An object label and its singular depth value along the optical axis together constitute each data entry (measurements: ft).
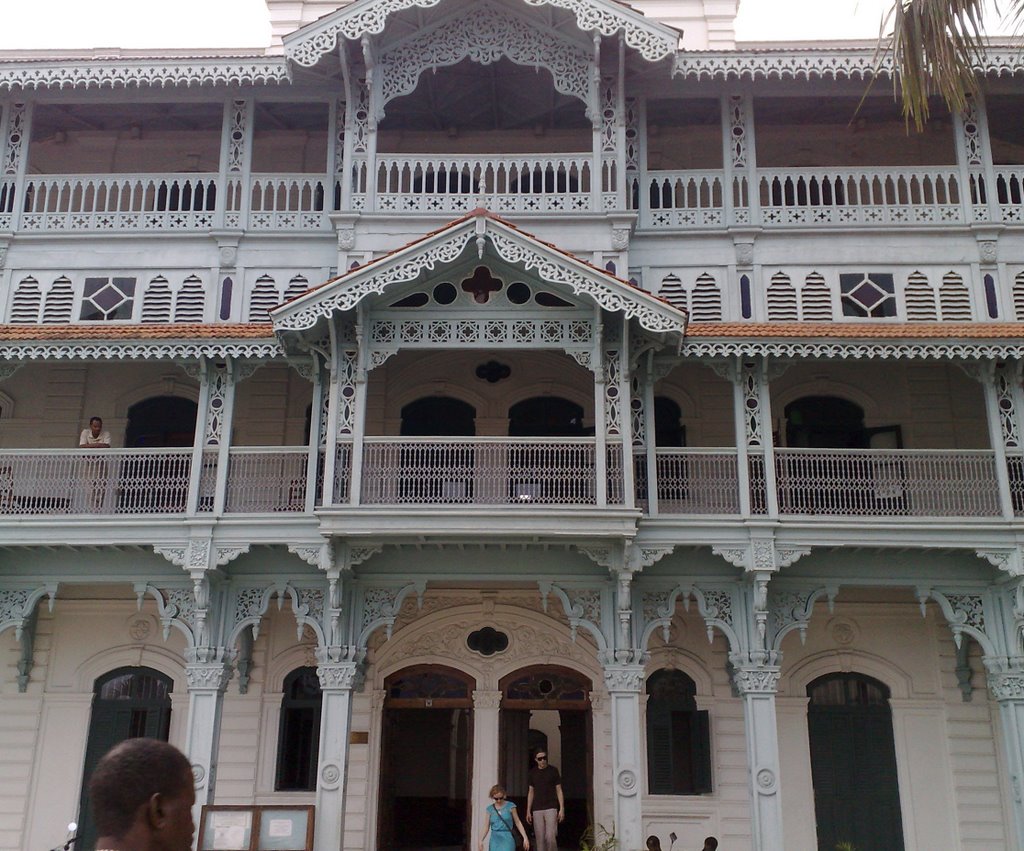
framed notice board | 46.21
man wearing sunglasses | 49.42
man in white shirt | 53.01
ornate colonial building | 49.42
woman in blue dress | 45.91
